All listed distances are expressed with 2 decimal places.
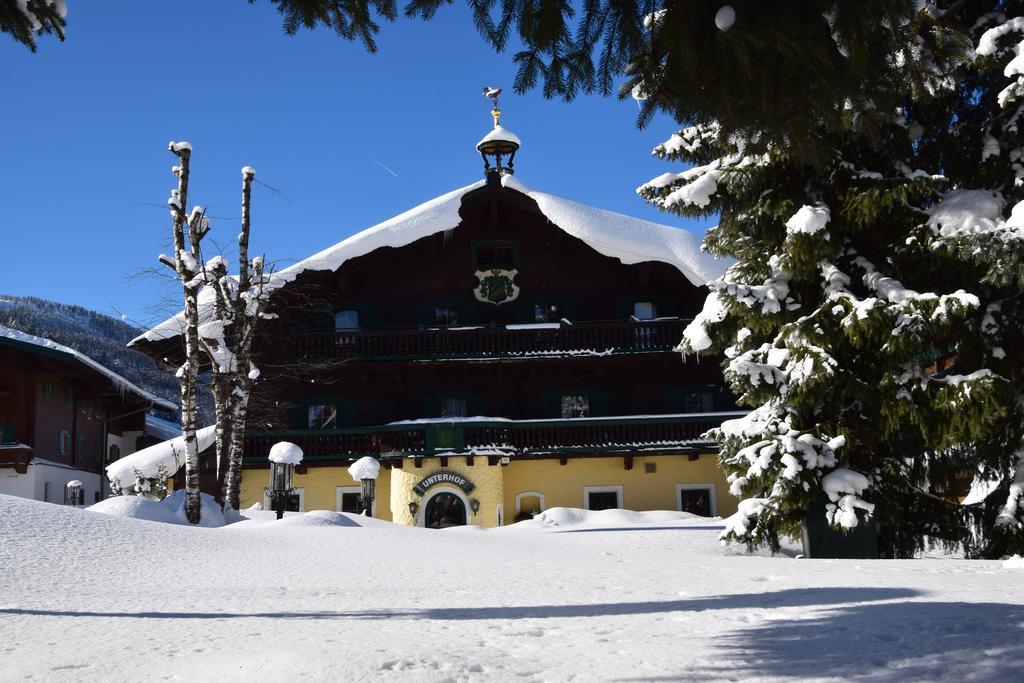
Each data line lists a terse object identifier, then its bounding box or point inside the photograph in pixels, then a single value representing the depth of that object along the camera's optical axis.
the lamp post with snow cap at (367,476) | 20.31
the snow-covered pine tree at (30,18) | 4.90
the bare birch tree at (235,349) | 18.22
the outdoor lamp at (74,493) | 28.69
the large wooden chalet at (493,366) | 23.81
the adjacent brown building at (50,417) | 29.09
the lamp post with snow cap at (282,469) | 17.25
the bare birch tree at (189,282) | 15.50
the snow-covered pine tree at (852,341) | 10.85
